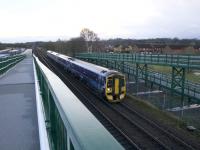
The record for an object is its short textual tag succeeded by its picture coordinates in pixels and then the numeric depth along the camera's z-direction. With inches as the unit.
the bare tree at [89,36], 4077.0
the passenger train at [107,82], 862.5
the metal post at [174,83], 868.6
